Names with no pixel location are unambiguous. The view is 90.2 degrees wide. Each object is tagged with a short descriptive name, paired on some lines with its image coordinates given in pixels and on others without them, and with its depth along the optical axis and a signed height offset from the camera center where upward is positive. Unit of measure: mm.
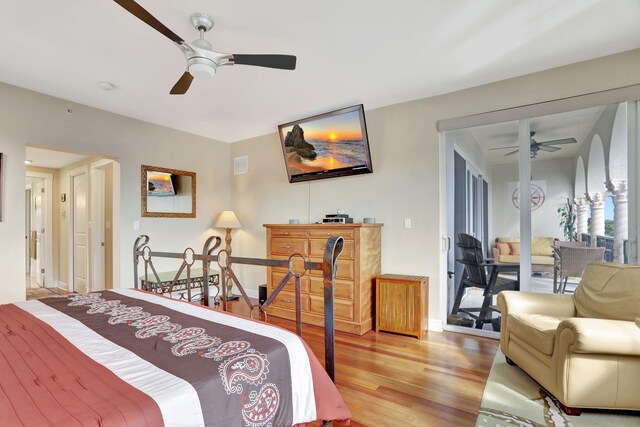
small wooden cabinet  3146 -918
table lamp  4674 -135
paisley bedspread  823 -490
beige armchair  1781 -771
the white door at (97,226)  4664 -152
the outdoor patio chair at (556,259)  2952 -435
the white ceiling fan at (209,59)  1944 +976
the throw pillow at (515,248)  3123 -346
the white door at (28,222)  6490 -119
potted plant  2924 -71
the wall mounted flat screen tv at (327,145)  3652 +846
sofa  3010 -384
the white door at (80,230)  4980 -230
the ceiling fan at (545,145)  2998 +653
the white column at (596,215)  2789 -25
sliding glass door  2734 +152
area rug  1793 -1182
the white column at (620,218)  2680 -51
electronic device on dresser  3705 -58
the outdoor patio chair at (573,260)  2820 -428
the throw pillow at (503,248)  3201 -354
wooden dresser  3316 -654
